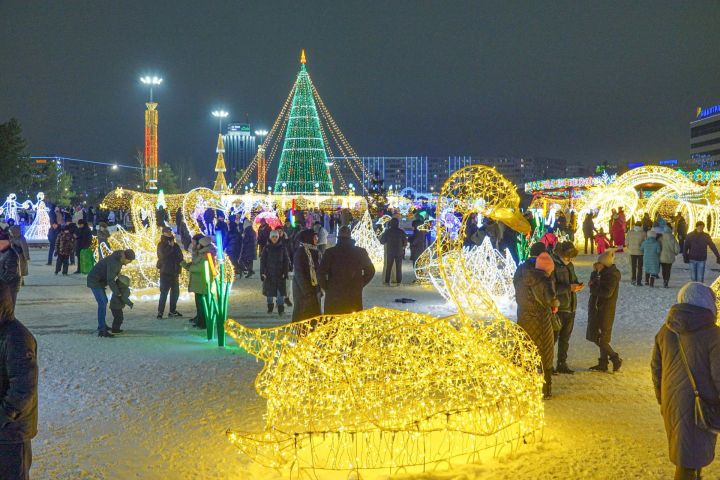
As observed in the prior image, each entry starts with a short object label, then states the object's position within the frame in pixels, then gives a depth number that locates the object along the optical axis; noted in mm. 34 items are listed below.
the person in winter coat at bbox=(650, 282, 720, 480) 3830
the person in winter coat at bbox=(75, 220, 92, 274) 17234
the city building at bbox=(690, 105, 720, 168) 97688
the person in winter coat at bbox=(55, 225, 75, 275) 17495
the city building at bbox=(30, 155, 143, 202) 156500
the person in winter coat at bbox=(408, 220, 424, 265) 16969
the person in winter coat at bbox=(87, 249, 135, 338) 9594
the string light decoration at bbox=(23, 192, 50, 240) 30078
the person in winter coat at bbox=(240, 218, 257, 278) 16359
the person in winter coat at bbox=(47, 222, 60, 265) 19358
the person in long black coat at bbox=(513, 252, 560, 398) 6445
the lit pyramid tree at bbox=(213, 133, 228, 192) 53066
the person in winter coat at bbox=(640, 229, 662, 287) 14594
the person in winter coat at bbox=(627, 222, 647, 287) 15164
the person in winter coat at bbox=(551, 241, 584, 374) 7242
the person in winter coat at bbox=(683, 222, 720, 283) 13445
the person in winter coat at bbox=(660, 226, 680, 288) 14781
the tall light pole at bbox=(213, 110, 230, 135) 51312
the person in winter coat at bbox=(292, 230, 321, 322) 8148
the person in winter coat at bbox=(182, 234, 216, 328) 9867
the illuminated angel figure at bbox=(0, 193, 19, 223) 31342
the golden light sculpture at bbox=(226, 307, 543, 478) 4848
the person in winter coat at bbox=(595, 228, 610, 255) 20734
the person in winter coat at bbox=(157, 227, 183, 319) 10992
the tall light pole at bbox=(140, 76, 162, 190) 35688
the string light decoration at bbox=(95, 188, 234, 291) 14164
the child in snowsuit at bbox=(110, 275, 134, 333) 9781
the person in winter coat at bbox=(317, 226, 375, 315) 7281
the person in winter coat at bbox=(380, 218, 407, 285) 15242
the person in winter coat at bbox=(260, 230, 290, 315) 11008
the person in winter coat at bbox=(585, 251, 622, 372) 7652
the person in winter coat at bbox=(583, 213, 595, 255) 23094
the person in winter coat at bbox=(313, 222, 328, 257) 15080
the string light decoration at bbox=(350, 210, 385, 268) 19500
